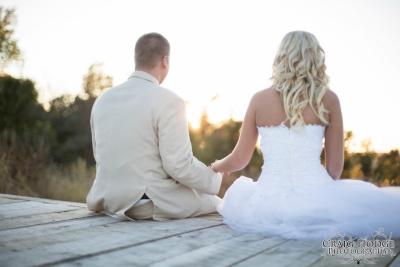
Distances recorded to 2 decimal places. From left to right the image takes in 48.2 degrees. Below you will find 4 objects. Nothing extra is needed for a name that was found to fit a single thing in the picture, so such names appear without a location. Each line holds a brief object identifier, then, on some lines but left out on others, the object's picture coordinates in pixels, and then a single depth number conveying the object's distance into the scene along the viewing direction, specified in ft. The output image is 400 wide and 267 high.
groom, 11.55
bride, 9.88
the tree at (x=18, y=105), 45.73
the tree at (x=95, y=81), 55.57
